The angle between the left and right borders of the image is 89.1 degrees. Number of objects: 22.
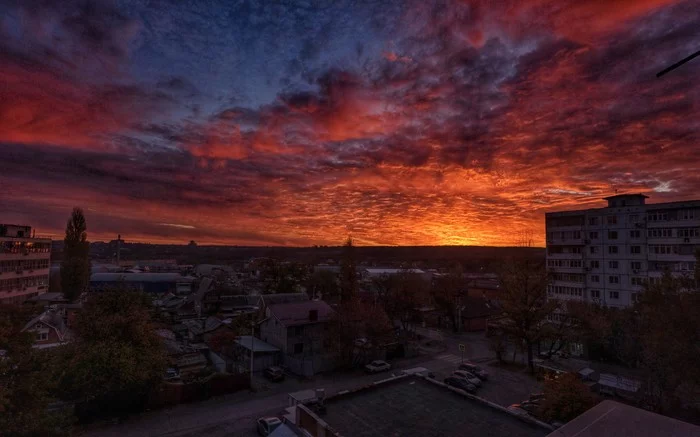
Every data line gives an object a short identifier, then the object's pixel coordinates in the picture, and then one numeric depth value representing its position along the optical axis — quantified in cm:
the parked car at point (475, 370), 3566
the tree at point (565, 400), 2120
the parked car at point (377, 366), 3719
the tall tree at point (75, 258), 6981
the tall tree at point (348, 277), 6248
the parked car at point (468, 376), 3322
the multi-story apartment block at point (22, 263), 5475
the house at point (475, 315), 5897
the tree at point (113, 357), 2480
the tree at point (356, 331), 3750
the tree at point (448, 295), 5928
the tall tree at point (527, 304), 3703
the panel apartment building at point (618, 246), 4828
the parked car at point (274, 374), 3481
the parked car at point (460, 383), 3177
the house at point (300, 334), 3741
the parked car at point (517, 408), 2597
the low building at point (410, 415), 1645
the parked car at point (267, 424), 2411
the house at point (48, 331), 3788
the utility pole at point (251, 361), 3331
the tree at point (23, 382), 1477
